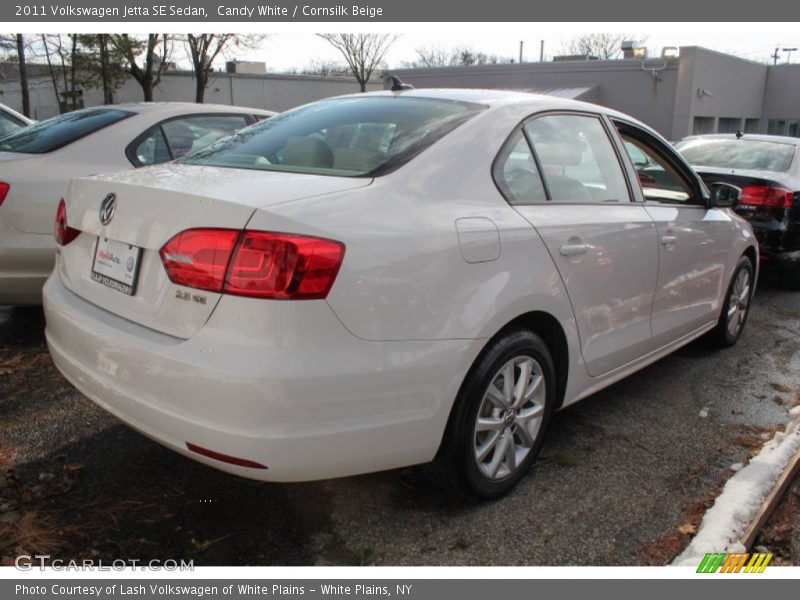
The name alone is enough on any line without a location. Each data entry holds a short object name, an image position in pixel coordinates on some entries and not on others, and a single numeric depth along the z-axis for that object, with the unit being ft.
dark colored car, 20.95
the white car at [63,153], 13.62
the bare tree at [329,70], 150.00
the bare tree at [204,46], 80.53
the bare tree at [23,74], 54.54
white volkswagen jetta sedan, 6.95
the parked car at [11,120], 22.84
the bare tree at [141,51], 72.69
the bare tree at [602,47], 184.75
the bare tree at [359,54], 121.60
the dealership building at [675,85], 80.84
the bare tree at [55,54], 71.20
